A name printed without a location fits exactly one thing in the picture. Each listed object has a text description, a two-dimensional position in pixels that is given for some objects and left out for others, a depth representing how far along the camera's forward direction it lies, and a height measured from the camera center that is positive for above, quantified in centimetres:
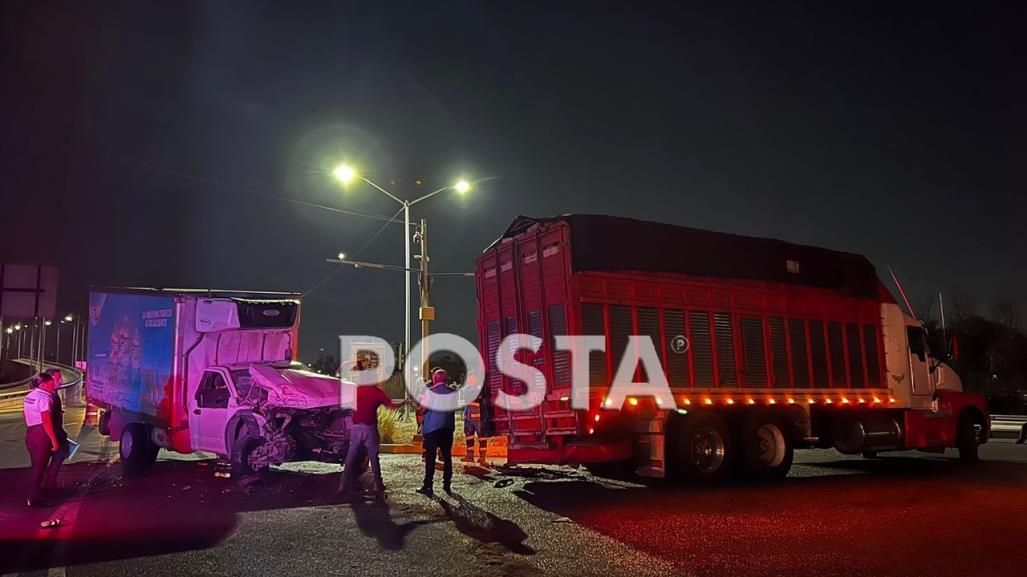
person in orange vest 1195 -26
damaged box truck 1097 +44
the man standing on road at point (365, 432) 983 -31
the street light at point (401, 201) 1934 +571
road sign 1040 +163
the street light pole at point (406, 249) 2142 +439
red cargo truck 1045 +77
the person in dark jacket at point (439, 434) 1000 -37
